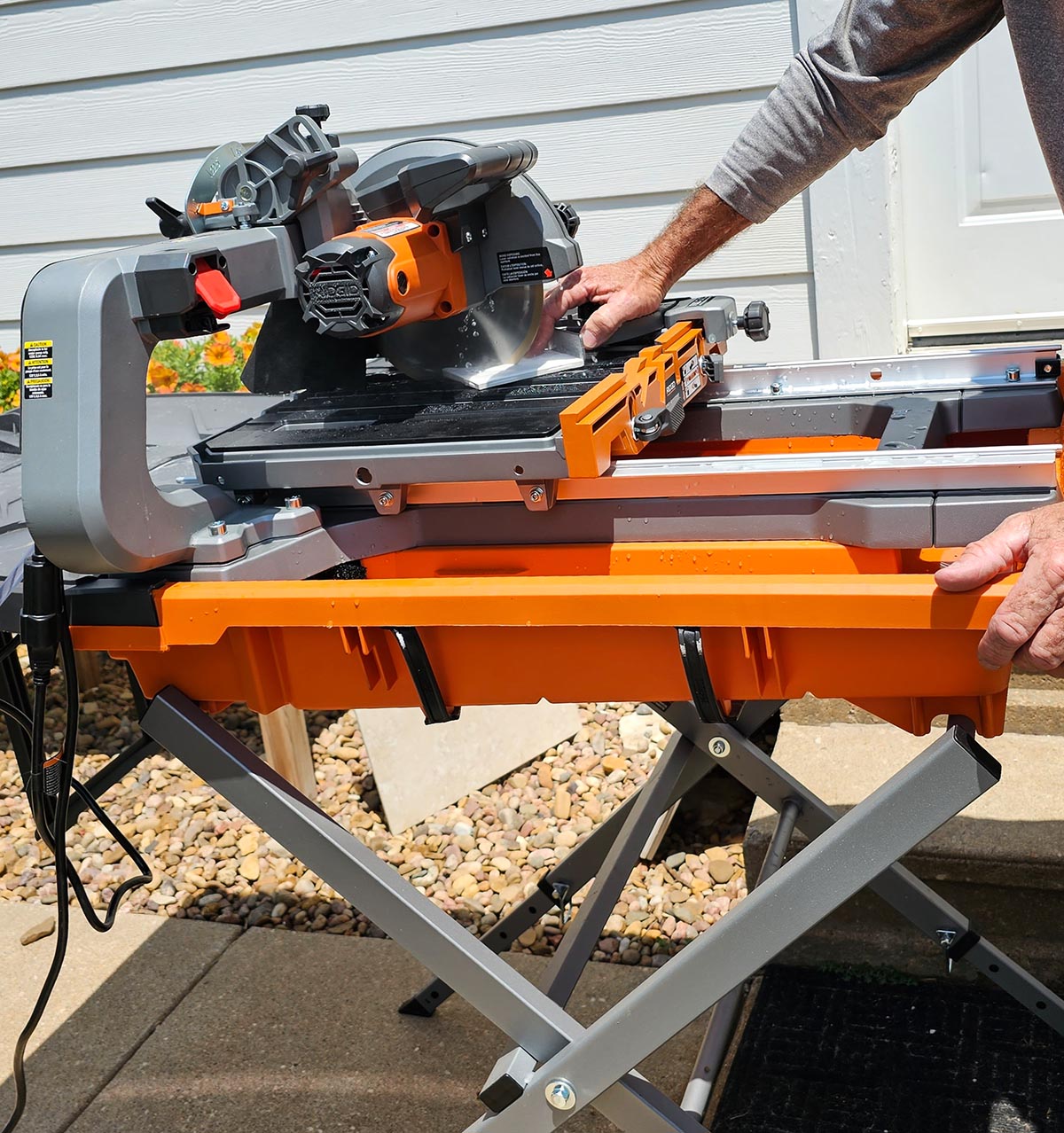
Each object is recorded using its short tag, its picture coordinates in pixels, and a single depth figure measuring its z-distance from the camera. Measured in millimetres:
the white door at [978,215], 3705
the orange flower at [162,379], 4098
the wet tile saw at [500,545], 1497
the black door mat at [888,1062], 2256
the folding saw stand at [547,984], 1481
